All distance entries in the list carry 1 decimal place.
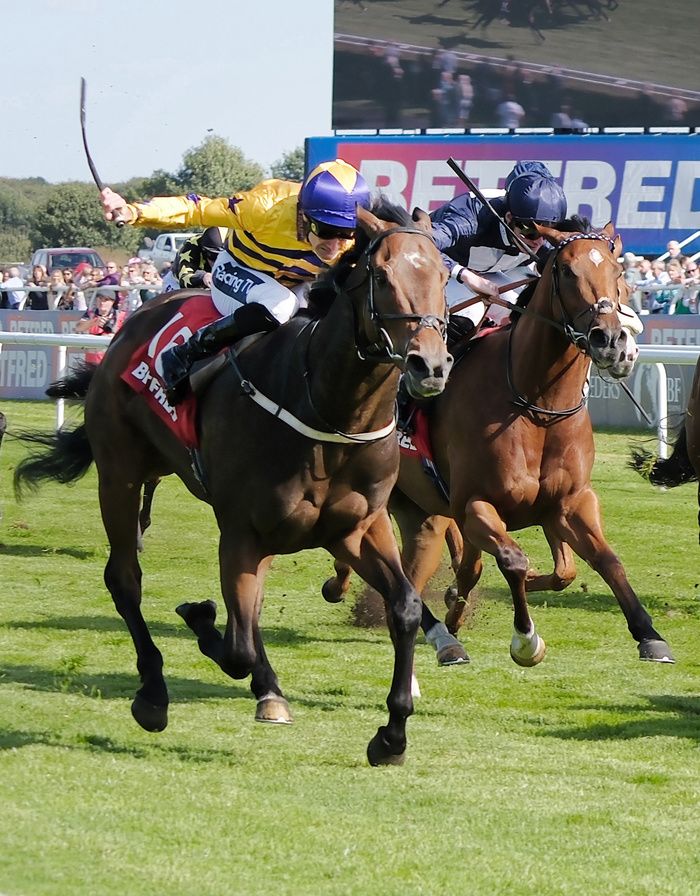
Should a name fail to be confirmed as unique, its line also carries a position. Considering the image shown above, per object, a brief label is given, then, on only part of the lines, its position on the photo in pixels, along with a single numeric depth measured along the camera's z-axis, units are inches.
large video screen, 2028.8
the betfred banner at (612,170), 1948.8
